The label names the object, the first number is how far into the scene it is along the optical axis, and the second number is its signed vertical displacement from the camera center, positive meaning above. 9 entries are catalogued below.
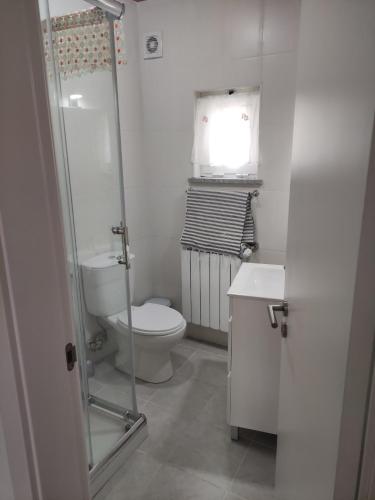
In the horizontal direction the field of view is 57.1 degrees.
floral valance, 1.55 +0.54
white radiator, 2.48 -0.91
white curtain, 2.32 +0.18
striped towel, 2.40 -0.43
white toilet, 1.93 -1.02
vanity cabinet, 1.67 -0.96
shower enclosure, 1.55 -0.04
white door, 0.55 -0.13
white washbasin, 1.67 -0.63
